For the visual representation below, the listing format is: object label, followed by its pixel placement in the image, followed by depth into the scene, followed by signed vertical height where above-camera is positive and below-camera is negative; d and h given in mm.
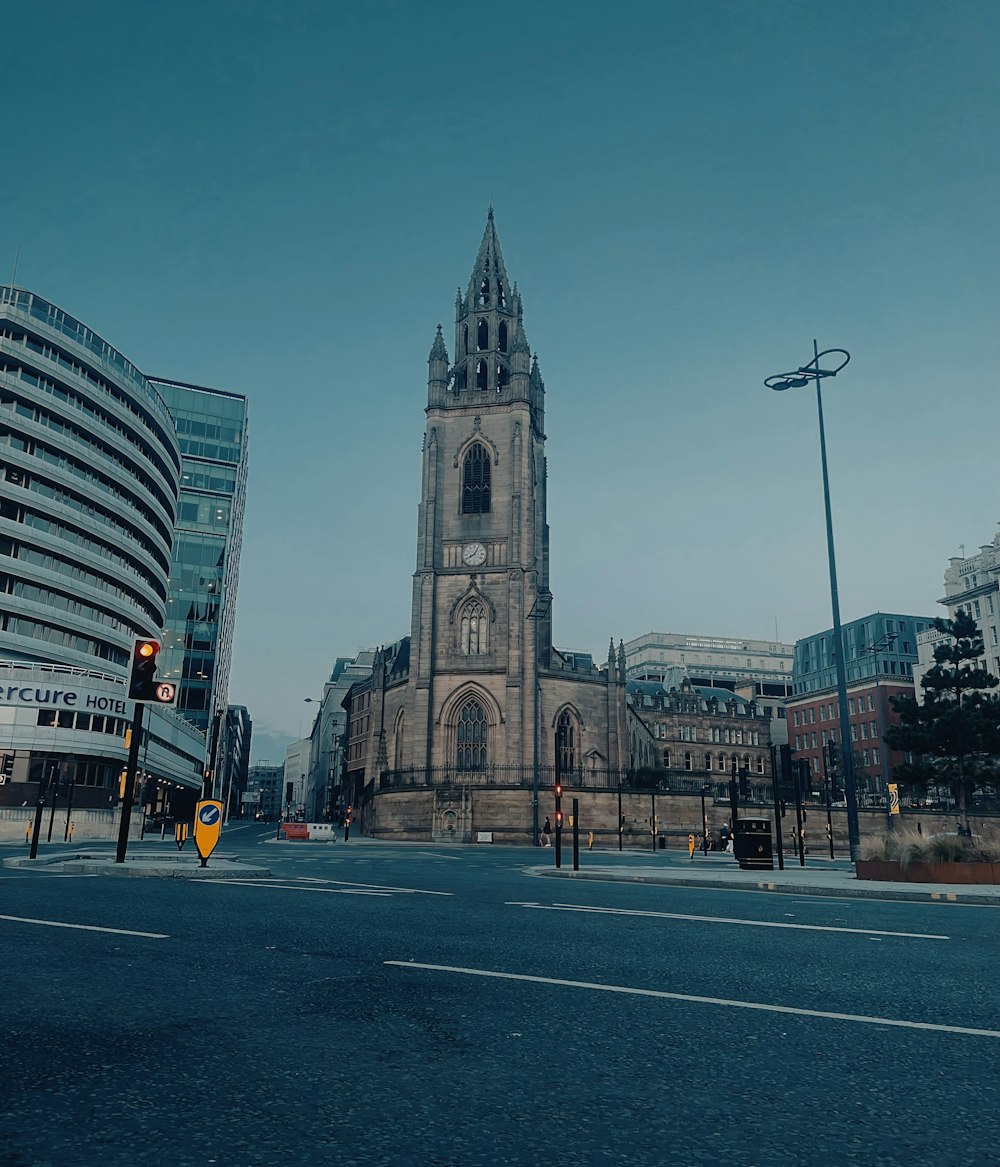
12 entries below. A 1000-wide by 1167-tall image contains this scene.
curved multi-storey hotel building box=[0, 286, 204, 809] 51812 +16458
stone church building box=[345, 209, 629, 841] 62125 +10521
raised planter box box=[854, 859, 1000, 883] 16219 -884
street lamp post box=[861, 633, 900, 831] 86125 +10622
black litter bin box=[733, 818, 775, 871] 23797 -661
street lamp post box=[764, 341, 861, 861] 22500 +6539
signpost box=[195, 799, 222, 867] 16672 -204
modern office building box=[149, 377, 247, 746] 95375 +28935
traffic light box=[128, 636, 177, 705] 15305 +2156
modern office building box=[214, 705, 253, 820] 119875 +8332
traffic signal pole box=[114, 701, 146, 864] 15914 +431
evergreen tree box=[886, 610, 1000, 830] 52438 +5493
